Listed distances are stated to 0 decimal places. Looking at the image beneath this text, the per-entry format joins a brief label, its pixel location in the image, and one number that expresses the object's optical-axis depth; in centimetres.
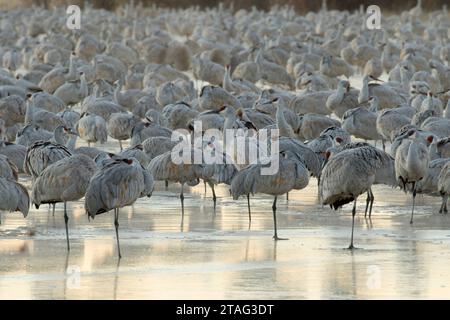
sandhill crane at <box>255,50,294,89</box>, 3196
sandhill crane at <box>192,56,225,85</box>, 3241
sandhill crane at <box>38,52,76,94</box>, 2941
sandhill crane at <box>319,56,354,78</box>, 3409
